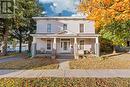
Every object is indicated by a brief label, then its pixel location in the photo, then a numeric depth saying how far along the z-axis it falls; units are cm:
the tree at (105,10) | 579
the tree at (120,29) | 753
